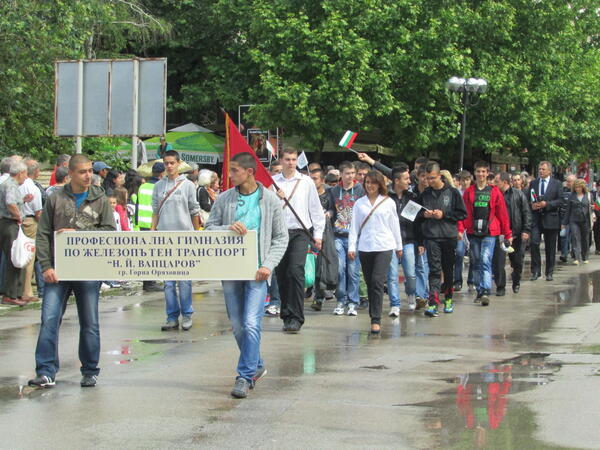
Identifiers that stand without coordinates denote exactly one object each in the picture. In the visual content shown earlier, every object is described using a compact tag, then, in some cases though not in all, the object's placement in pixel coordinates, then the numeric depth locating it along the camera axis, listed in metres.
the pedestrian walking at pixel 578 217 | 22.08
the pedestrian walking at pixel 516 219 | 16.00
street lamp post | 28.38
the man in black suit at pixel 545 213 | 18.80
